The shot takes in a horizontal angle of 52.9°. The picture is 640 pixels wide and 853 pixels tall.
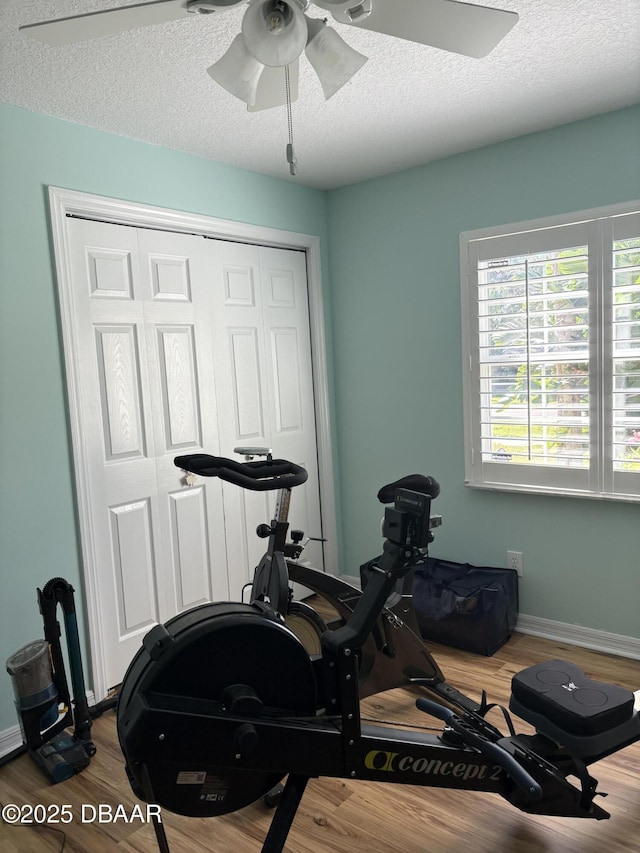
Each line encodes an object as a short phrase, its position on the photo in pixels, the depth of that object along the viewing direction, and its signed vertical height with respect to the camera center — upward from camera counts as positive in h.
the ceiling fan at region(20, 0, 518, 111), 1.36 +0.73
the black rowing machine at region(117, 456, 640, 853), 1.41 -0.82
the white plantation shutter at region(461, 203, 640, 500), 2.91 -0.03
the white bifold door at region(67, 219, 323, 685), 2.82 -0.17
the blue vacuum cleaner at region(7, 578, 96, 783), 2.32 -1.19
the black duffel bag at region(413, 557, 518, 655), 3.09 -1.24
